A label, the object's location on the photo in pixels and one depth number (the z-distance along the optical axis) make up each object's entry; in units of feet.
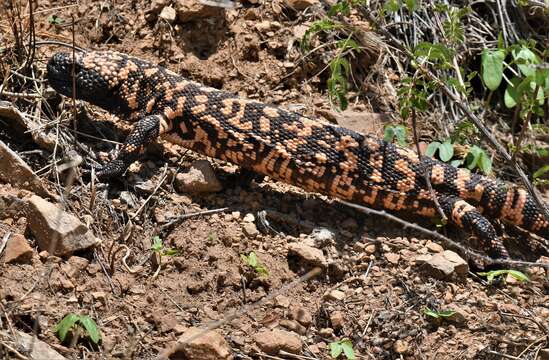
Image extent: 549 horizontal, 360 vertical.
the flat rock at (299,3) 41.92
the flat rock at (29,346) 22.52
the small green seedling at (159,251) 28.89
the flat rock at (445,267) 31.65
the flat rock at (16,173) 29.01
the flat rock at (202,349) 24.63
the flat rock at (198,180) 33.24
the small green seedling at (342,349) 27.27
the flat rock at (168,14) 39.58
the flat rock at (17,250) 26.02
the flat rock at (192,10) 39.93
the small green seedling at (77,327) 23.91
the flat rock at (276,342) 26.50
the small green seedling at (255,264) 29.76
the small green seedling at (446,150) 33.68
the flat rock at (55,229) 26.86
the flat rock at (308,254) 30.96
